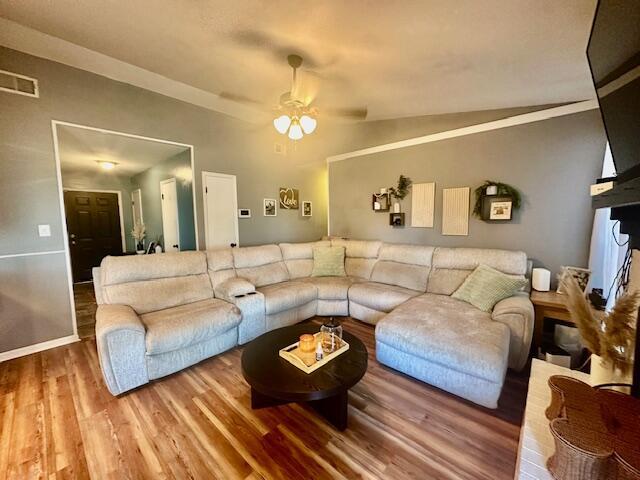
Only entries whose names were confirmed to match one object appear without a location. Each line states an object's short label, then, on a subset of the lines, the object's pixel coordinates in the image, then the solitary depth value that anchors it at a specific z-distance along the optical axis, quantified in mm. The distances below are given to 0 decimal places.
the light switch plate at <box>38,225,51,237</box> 2650
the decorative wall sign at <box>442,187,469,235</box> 3416
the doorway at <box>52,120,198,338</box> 3406
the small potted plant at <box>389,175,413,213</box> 3914
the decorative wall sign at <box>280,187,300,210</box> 4918
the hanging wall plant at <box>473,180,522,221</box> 2990
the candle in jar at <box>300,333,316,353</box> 1743
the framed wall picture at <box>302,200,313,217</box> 5277
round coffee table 1426
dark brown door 5363
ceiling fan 2305
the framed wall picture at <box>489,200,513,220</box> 3010
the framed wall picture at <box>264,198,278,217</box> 4699
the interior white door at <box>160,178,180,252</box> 4520
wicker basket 674
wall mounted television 864
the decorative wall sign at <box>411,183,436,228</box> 3700
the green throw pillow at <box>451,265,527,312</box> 2387
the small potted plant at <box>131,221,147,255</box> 5473
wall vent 2404
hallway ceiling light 4668
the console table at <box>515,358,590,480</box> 854
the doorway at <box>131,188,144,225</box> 5896
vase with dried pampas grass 967
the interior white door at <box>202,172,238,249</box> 3959
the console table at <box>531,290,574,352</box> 2271
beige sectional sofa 1864
